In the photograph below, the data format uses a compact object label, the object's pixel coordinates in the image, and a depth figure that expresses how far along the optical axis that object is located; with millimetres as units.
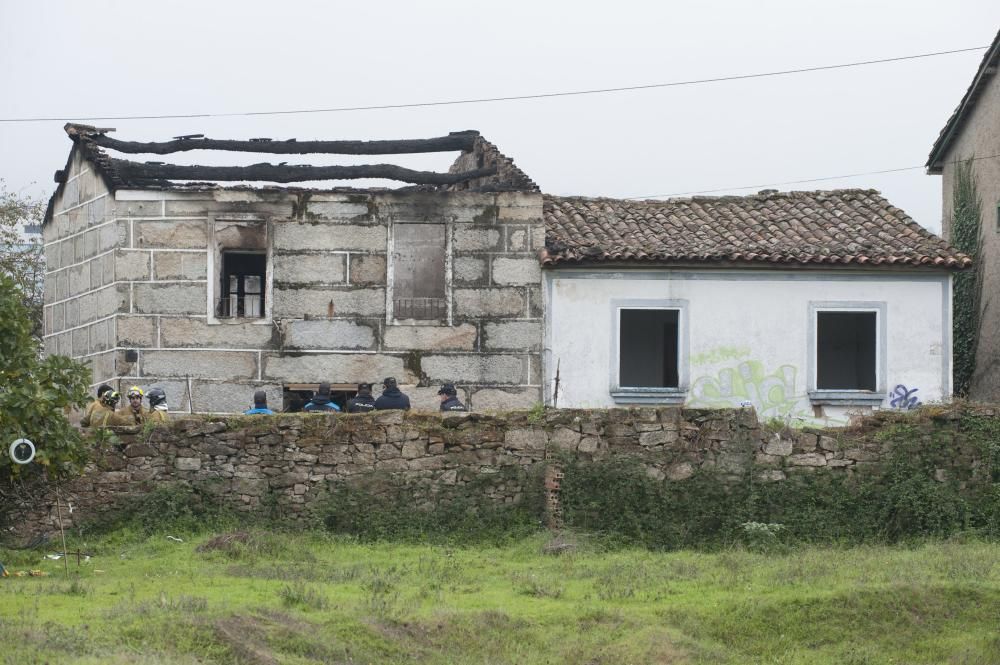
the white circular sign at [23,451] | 14656
